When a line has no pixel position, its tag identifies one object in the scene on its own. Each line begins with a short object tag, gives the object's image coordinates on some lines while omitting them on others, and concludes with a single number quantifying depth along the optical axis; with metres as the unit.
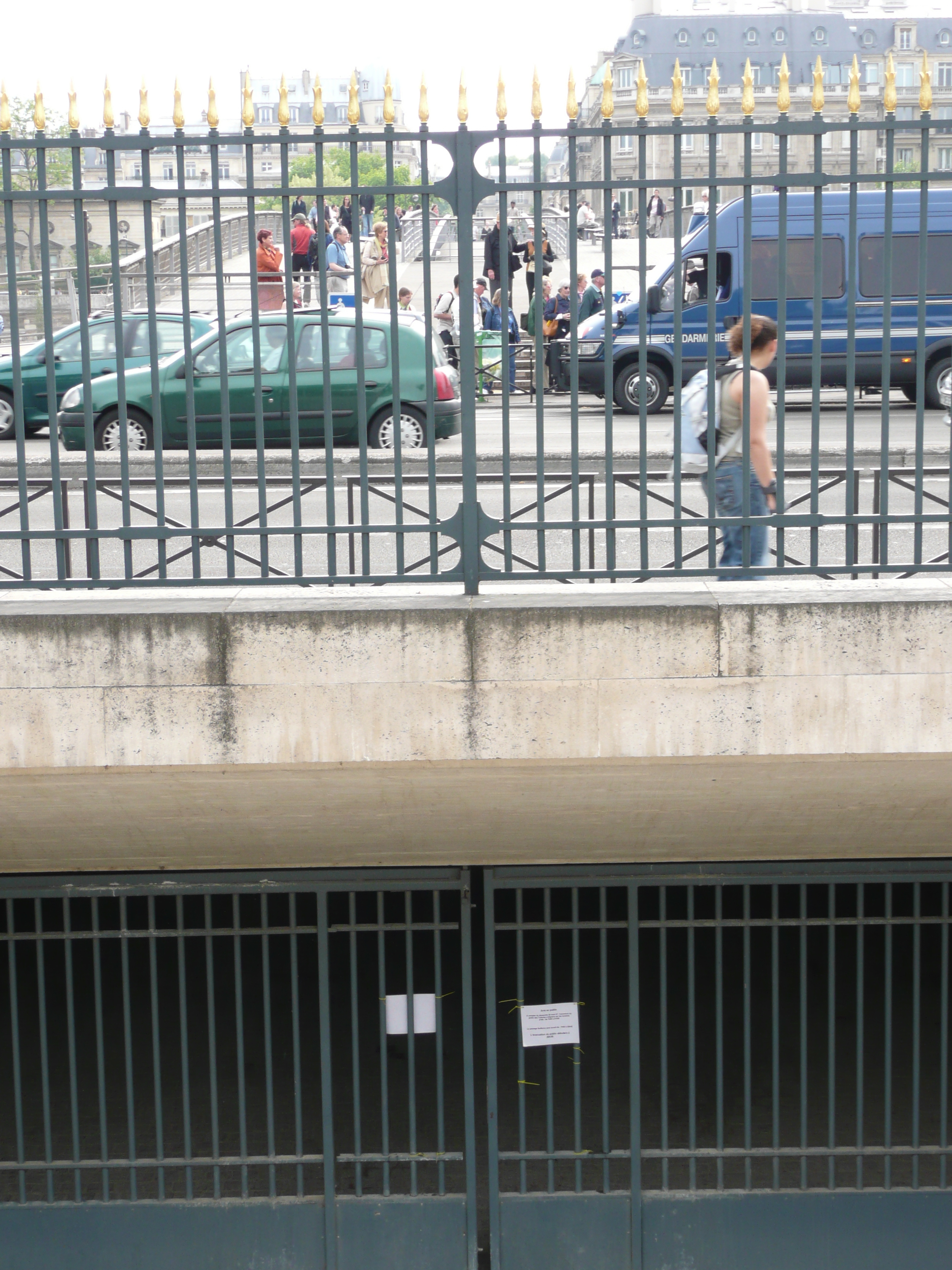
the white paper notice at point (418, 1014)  14.42
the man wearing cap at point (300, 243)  17.05
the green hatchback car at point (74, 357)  27.17
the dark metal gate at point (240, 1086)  13.64
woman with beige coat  15.59
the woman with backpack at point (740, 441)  9.89
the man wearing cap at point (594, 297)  31.52
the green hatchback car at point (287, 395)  20.70
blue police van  29.52
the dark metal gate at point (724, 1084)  13.60
